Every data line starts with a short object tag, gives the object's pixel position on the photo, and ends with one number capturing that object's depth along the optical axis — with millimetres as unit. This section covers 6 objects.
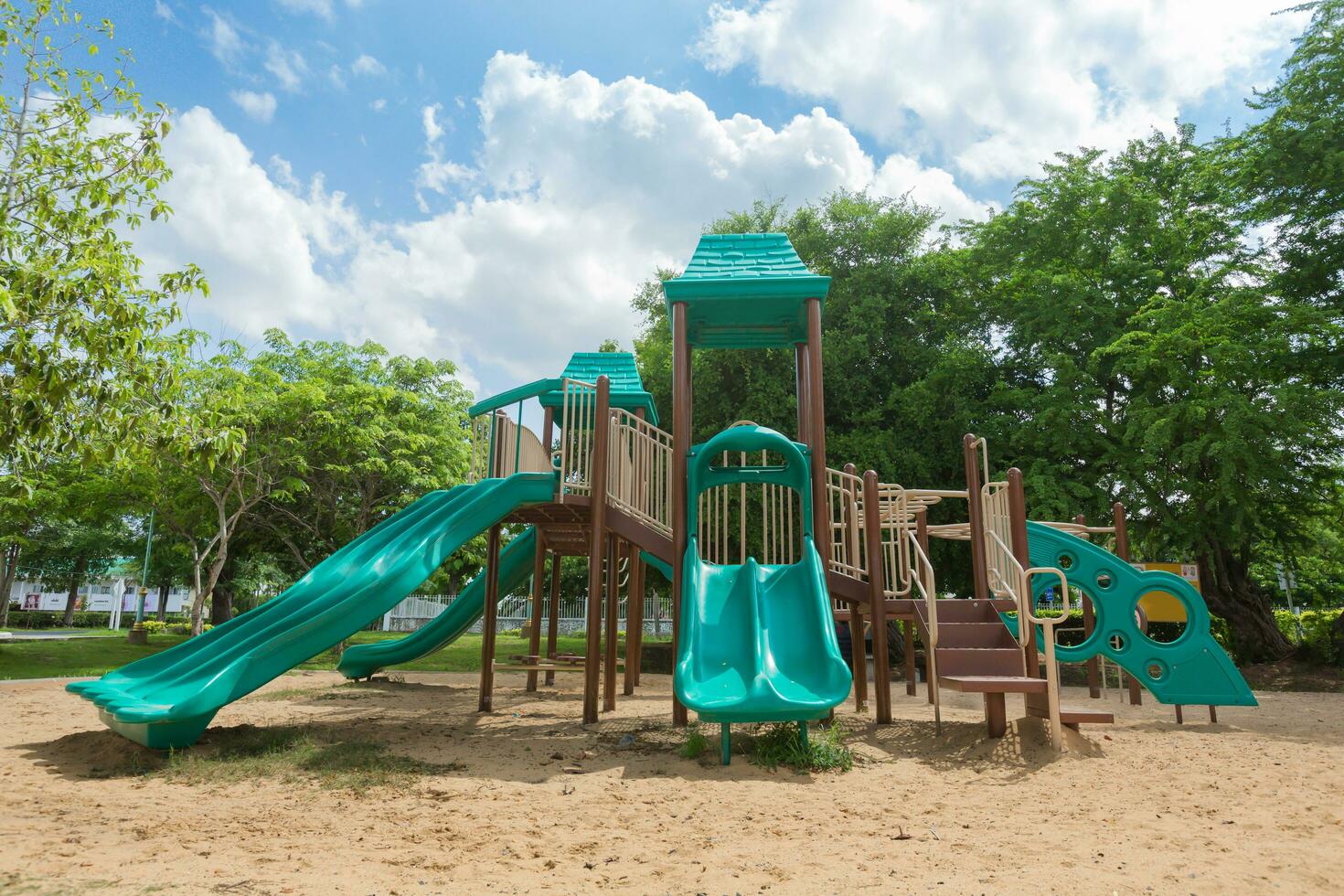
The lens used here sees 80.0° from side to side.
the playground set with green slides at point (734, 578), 6988
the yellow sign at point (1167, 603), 15328
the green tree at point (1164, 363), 14883
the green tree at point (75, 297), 5305
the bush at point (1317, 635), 16844
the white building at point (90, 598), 62344
